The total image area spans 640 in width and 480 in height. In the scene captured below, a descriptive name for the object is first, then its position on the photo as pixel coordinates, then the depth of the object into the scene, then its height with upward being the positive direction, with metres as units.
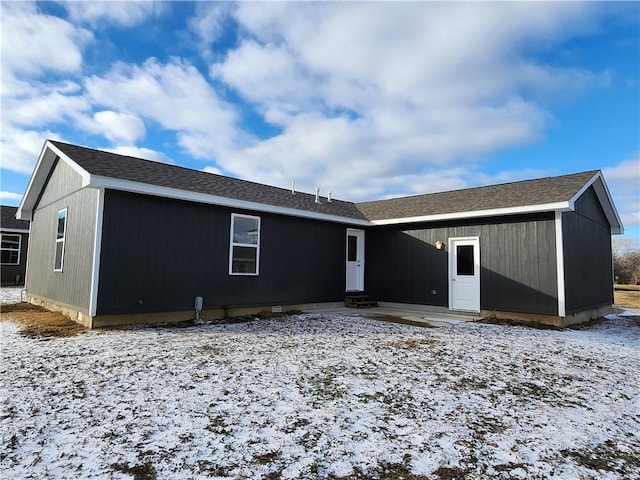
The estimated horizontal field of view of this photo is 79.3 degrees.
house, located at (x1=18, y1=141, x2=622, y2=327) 7.32 +0.59
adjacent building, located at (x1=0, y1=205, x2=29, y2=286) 17.31 +0.62
